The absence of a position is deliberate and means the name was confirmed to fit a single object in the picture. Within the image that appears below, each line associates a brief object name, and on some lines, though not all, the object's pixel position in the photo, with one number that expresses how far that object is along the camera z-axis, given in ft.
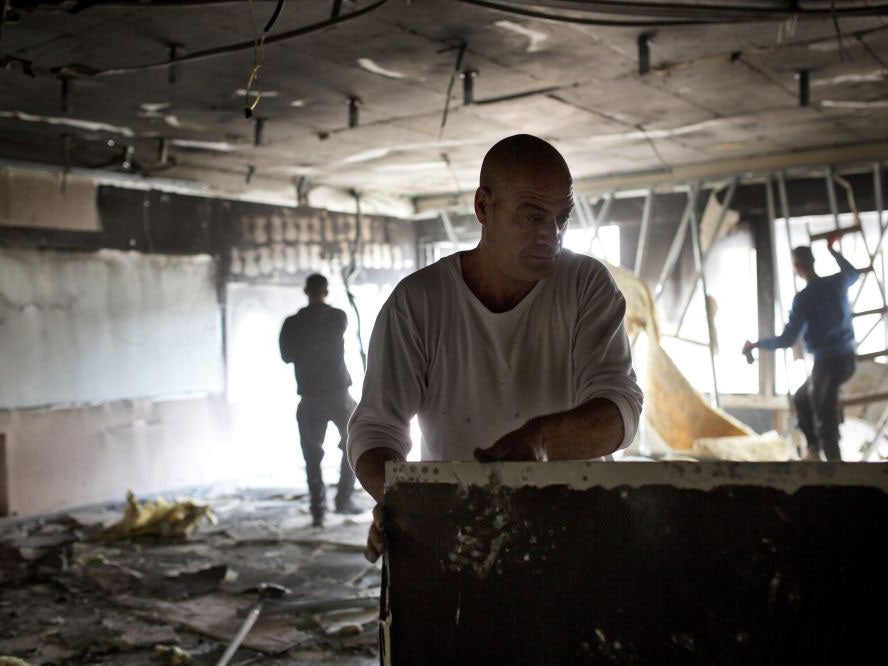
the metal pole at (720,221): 28.89
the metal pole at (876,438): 23.31
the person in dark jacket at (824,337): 21.12
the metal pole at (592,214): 31.73
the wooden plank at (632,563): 3.50
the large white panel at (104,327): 22.68
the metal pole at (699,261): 29.01
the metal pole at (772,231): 28.63
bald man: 5.57
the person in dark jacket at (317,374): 20.86
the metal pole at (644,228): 30.89
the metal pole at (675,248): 30.14
